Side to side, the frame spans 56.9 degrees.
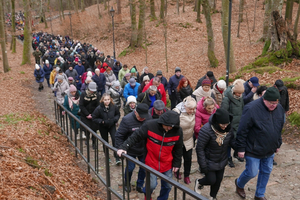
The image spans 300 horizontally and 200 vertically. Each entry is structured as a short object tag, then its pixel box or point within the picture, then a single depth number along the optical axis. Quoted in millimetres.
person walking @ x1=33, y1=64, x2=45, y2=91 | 16016
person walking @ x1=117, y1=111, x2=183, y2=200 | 4543
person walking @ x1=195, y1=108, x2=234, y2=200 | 4730
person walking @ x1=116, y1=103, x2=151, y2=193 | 5320
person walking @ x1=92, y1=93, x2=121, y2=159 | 7023
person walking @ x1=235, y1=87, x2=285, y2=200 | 4820
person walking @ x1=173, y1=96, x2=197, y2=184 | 5676
